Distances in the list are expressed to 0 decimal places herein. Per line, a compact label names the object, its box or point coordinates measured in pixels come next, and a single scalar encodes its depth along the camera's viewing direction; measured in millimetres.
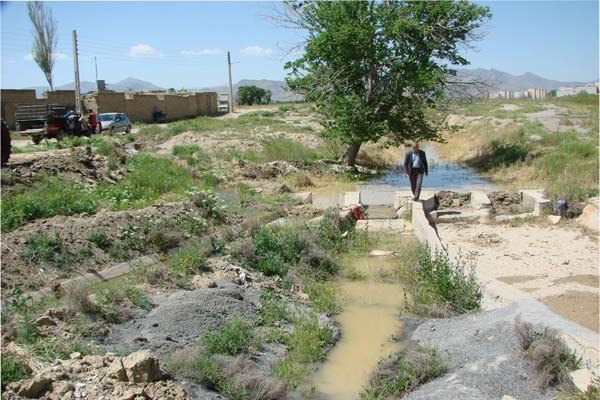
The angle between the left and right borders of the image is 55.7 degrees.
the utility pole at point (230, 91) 57625
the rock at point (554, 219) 12812
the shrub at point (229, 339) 6176
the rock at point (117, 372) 5059
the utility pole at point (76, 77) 34212
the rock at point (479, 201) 14250
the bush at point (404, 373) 5668
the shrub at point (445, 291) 7543
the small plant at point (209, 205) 12139
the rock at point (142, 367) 5059
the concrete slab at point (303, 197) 15208
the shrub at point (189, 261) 8945
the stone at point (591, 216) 12156
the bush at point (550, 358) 5152
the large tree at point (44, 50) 49844
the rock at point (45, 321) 6098
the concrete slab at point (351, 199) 14384
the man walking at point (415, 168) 14078
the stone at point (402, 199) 14453
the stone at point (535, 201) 13695
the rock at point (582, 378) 4775
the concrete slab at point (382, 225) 12906
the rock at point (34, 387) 4680
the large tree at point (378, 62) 19844
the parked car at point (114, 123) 31781
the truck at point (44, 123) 22734
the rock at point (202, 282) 8250
